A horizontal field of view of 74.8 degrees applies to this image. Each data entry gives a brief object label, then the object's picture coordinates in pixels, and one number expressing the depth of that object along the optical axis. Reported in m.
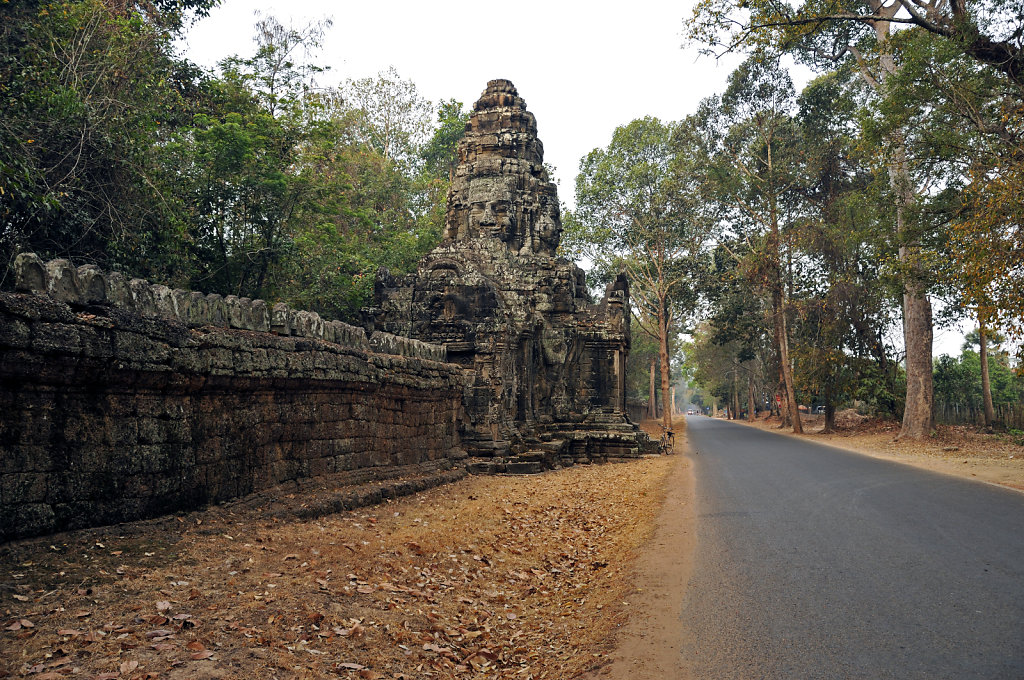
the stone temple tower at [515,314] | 15.27
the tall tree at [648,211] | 34.81
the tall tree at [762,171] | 31.09
